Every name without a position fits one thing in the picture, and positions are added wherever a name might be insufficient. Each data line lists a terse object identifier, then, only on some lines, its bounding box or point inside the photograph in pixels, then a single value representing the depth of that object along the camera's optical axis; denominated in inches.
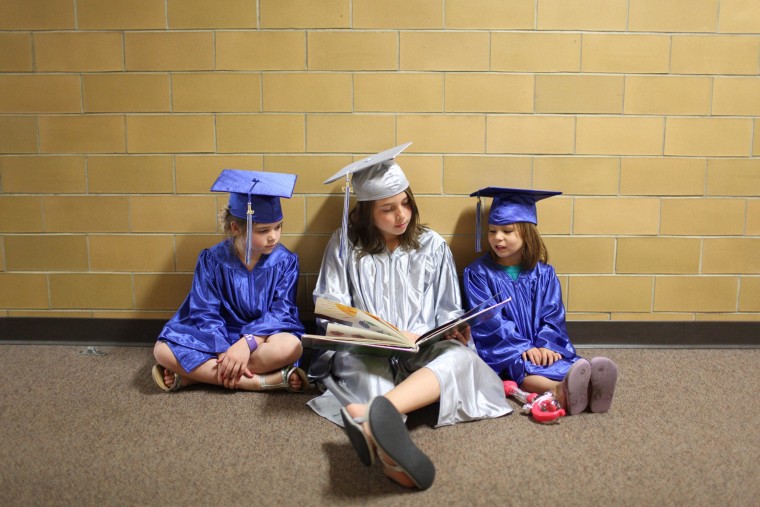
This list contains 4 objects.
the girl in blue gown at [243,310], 80.7
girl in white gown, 70.7
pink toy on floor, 71.2
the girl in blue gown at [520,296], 82.5
